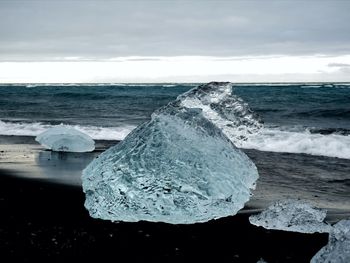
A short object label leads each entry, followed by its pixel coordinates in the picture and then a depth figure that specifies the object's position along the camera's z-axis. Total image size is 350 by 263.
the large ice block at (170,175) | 4.80
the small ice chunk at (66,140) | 10.74
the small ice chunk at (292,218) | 4.70
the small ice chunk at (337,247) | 3.49
